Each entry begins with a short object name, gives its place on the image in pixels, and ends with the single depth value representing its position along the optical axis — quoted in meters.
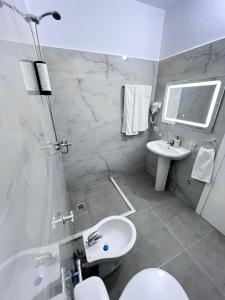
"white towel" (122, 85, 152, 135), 1.86
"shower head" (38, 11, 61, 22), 0.96
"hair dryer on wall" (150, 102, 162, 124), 1.99
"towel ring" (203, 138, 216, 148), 1.38
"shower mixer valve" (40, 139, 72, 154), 1.26
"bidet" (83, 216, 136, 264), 0.98
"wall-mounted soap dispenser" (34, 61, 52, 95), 0.88
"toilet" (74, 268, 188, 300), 0.65
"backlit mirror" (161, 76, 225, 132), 1.34
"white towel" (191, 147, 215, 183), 1.40
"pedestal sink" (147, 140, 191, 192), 1.62
